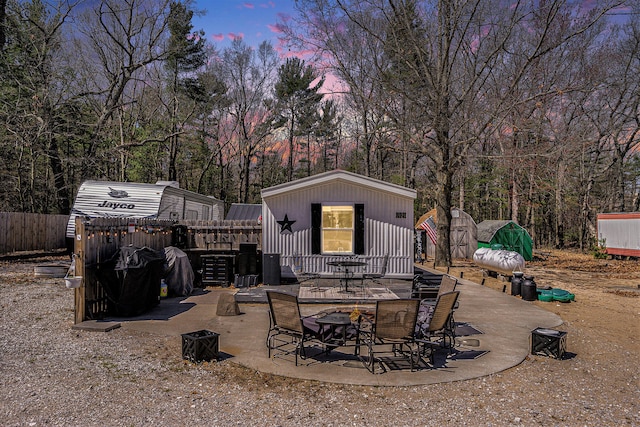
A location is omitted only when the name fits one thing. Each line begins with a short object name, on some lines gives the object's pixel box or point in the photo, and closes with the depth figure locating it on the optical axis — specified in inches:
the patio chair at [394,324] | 199.2
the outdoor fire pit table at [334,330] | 214.1
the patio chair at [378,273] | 408.2
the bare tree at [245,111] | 1220.5
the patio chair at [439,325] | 214.5
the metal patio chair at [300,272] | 438.9
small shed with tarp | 773.9
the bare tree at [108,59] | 818.2
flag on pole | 845.8
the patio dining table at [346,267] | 385.3
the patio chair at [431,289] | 283.6
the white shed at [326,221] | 445.1
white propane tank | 513.0
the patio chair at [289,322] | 208.1
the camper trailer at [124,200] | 571.5
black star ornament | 449.7
